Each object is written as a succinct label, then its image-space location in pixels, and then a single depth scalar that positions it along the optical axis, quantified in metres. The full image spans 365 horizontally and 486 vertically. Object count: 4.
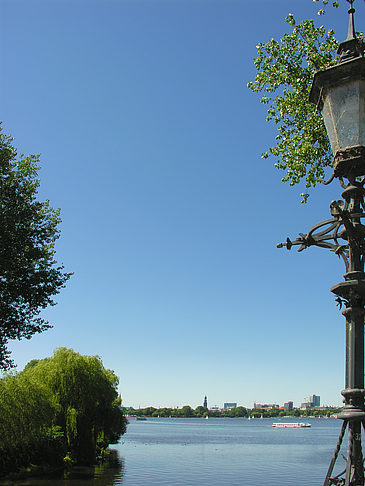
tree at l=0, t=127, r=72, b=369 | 21.95
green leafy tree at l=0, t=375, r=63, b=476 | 27.06
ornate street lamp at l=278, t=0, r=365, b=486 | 4.87
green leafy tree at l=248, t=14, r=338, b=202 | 13.75
